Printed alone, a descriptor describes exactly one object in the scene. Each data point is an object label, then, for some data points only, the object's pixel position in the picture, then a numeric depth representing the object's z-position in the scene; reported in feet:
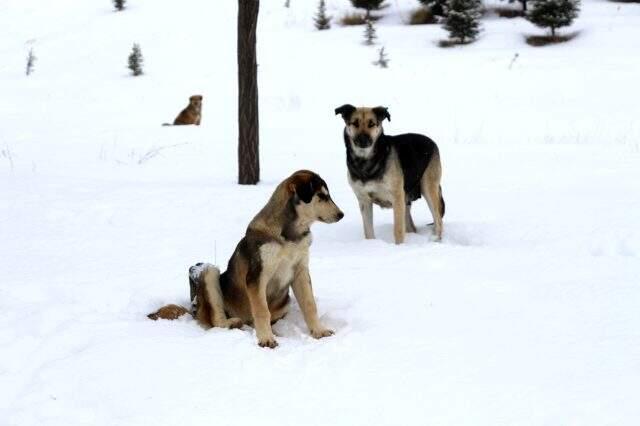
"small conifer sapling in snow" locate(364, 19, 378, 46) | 75.31
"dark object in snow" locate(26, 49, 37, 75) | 74.43
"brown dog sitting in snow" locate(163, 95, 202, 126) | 48.65
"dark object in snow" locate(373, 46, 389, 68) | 68.13
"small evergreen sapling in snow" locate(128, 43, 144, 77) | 71.41
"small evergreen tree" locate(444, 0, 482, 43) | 72.64
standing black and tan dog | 22.68
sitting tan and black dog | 14.42
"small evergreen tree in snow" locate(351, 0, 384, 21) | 85.71
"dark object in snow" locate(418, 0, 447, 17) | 82.33
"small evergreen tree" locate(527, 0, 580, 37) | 70.33
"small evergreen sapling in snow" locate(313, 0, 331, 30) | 82.46
